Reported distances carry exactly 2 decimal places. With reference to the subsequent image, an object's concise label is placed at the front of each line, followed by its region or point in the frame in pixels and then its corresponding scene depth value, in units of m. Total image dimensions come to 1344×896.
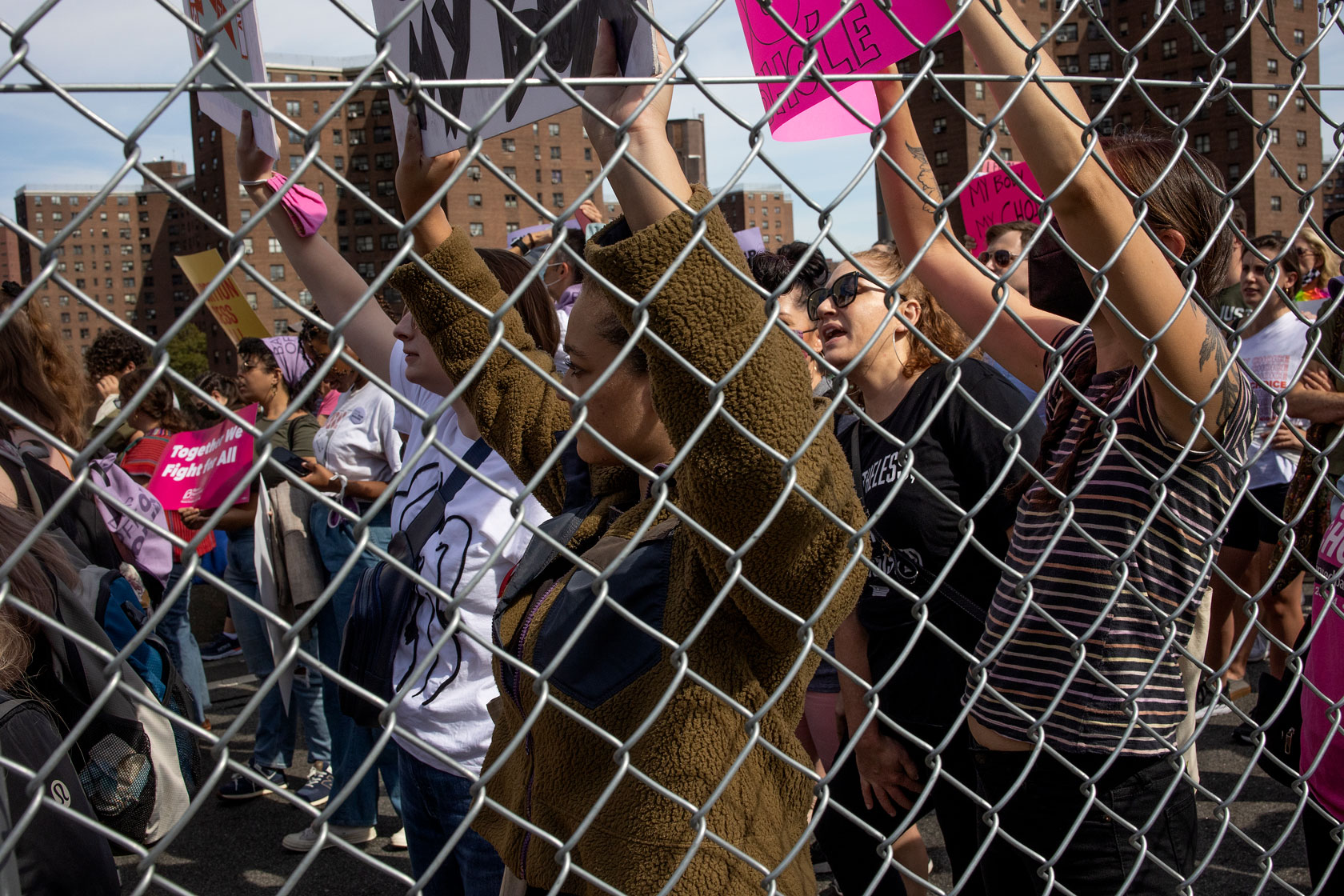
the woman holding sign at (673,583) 1.17
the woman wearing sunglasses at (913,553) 2.51
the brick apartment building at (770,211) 88.12
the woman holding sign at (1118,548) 1.47
